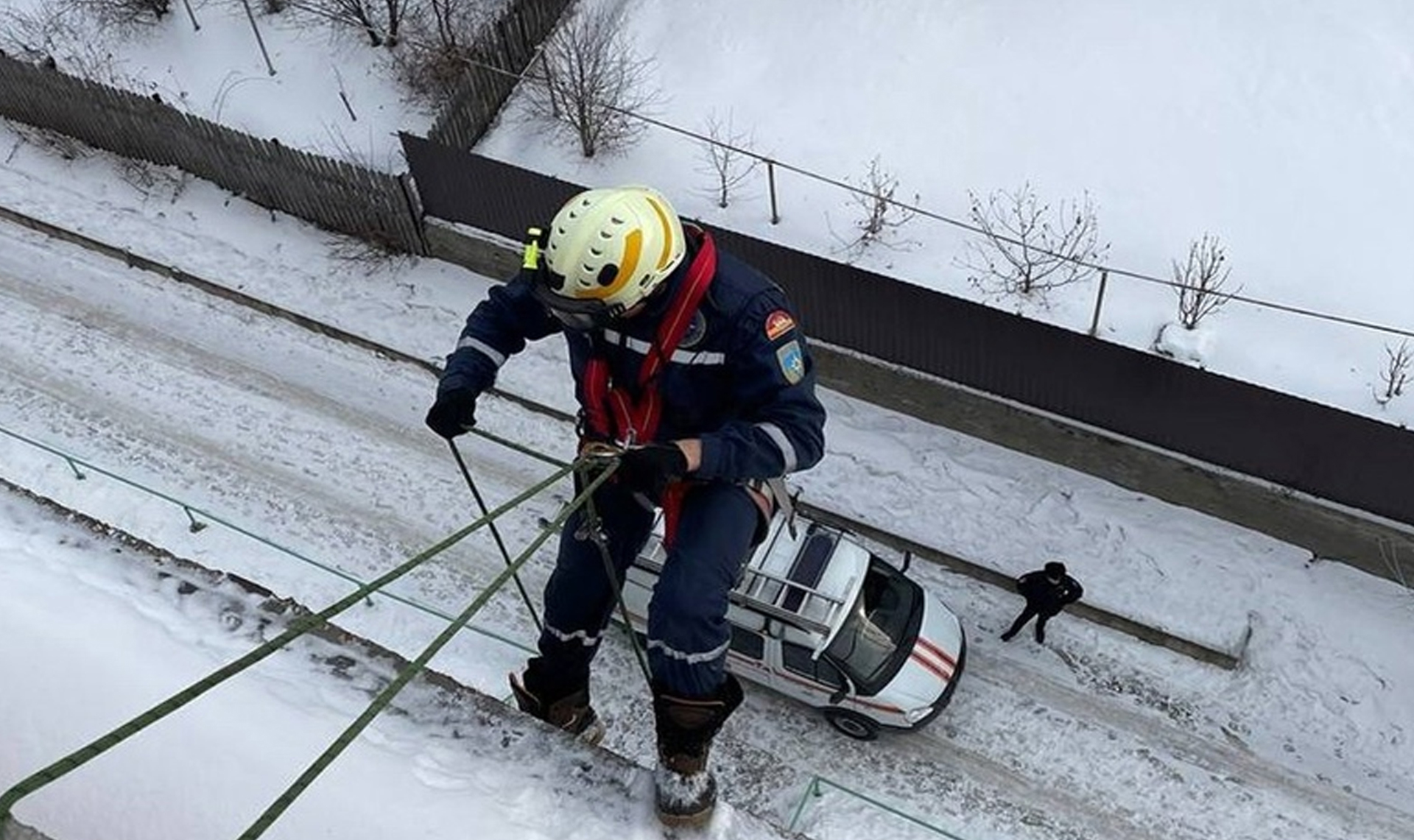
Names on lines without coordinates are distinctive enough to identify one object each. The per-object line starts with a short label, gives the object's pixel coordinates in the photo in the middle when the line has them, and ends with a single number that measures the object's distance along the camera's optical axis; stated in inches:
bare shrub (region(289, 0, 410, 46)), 612.1
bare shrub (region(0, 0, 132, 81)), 629.9
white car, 404.8
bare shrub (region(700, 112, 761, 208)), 540.6
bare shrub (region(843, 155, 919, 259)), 521.0
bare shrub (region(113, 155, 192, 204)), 597.6
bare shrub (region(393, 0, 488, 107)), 588.7
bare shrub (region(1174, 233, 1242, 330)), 479.2
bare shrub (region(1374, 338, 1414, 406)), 459.5
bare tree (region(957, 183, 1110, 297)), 504.1
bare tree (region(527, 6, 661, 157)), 556.1
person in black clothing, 433.4
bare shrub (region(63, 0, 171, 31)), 642.2
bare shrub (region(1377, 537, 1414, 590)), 461.4
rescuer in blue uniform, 244.7
